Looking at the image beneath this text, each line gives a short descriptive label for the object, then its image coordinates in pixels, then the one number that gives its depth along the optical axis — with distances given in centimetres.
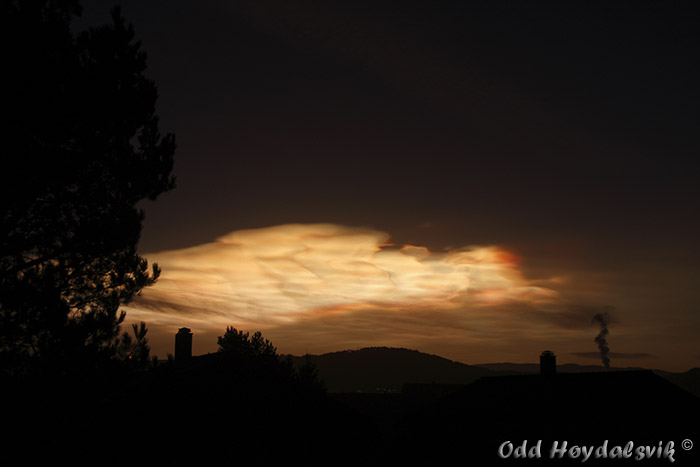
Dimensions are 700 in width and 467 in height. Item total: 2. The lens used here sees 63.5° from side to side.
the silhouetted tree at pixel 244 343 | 5734
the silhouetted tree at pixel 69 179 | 1329
